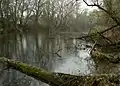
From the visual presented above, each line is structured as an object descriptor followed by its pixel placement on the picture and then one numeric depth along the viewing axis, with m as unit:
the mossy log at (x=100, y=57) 6.27
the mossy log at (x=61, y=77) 3.40
